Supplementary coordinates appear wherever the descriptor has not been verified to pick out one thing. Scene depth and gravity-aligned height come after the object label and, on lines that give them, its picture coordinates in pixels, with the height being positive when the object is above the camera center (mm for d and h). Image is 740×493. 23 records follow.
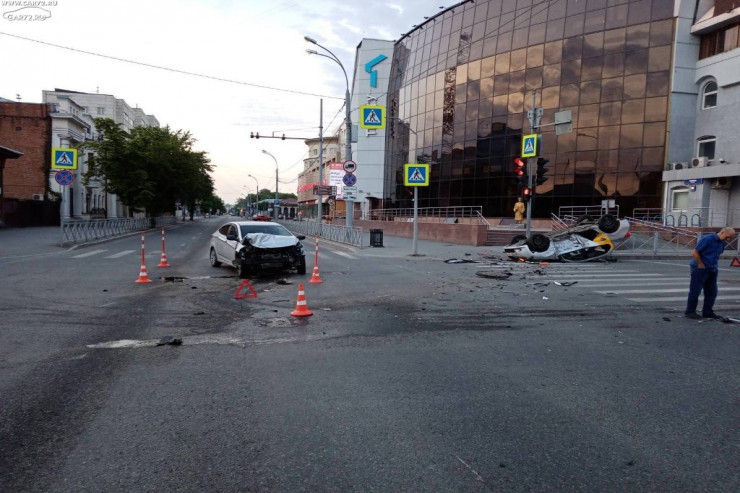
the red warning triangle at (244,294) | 9848 -1663
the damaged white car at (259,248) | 12602 -936
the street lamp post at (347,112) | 24980 +5336
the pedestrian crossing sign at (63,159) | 21125 +1968
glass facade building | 30359 +8907
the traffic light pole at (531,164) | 20547 +2476
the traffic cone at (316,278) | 11934 -1556
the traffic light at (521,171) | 20578 +2177
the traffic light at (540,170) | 19859 +2140
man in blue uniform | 8102 -693
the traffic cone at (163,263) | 14988 -1655
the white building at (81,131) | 46531 +7411
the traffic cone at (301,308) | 8062 -1548
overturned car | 18312 -694
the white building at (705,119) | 26484 +6407
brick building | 45312 +5431
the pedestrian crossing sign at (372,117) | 20812 +4253
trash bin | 24750 -1066
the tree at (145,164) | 36219 +3479
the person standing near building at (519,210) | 30850 +771
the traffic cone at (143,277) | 11703 -1659
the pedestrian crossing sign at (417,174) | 20141 +1809
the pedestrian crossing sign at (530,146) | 19980 +3147
